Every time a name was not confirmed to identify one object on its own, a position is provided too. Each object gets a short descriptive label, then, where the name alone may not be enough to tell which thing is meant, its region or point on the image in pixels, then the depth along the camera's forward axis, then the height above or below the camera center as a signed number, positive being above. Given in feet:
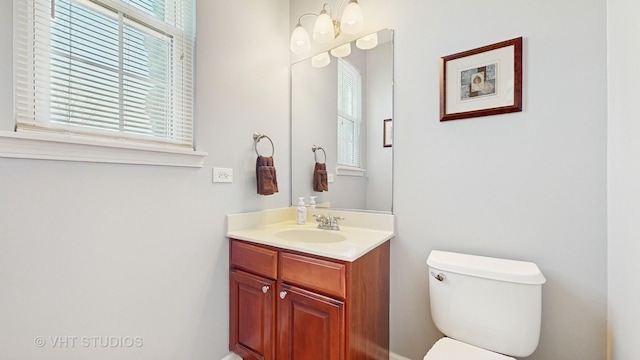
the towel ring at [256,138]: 5.79 +0.94
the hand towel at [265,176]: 5.54 +0.07
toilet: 3.47 -1.83
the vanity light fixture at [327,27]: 5.24 +3.33
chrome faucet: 5.63 -0.95
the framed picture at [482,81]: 4.08 +1.69
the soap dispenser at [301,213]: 6.17 -0.81
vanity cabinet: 3.76 -2.10
